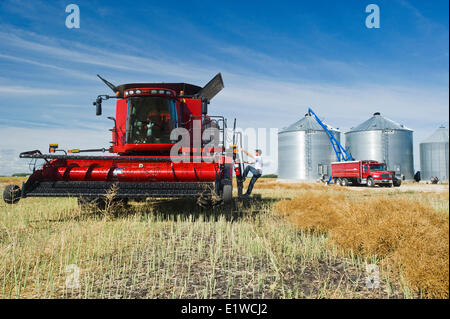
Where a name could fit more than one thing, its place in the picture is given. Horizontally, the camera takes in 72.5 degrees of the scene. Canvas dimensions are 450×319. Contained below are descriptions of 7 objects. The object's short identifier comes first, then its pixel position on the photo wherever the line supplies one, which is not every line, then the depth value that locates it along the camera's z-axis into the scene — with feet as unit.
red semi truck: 89.35
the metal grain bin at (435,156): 125.08
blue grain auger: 116.98
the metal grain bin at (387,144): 117.19
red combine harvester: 19.60
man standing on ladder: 30.76
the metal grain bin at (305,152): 116.78
